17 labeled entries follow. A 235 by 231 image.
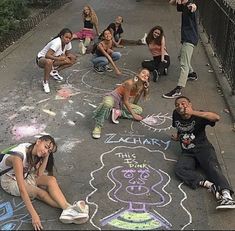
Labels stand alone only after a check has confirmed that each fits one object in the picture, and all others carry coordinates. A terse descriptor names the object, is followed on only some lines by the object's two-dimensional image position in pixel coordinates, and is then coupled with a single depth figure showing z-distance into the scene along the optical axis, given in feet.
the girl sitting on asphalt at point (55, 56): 16.72
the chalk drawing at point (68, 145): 12.44
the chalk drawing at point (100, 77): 17.09
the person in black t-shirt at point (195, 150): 10.51
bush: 23.03
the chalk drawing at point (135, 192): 9.30
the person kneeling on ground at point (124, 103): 13.30
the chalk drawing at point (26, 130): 13.27
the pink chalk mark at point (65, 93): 16.31
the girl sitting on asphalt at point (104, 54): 18.30
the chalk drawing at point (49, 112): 14.82
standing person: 15.93
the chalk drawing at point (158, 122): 13.69
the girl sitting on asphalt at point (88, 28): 23.20
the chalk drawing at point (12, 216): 9.17
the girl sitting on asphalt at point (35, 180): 9.12
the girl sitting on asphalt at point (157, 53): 18.01
